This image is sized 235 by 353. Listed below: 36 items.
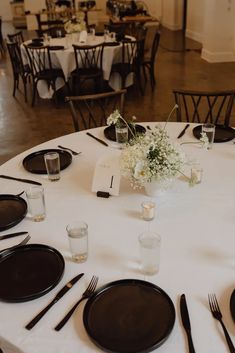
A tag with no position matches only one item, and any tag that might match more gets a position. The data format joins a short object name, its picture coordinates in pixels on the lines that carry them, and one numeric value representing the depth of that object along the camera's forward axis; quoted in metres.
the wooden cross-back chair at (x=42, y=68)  5.38
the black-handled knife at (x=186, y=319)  0.96
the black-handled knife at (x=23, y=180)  1.78
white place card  1.63
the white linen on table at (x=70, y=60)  5.34
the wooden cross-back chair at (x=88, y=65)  5.37
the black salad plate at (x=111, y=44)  5.44
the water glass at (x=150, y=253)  1.18
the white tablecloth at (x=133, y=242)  1.02
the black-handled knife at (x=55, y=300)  1.04
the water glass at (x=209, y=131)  1.99
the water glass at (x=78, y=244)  1.26
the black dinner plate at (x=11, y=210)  1.48
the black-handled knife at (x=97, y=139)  2.14
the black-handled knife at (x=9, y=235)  1.41
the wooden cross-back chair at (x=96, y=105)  2.58
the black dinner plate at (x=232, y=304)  1.04
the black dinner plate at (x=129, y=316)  0.97
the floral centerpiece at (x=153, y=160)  1.47
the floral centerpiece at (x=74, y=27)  6.20
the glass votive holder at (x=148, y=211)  1.44
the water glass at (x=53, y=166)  1.75
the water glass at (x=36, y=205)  1.50
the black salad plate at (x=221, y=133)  2.09
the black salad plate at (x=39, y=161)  1.87
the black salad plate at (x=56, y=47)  5.25
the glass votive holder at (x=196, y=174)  1.61
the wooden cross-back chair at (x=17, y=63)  5.62
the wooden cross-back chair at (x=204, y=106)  2.58
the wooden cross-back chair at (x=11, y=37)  6.12
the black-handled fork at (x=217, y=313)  0.96
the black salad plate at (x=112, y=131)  2.19
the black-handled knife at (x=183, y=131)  2.18
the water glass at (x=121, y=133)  2.04
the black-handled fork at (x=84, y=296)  1.04
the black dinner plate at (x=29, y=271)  1.14
